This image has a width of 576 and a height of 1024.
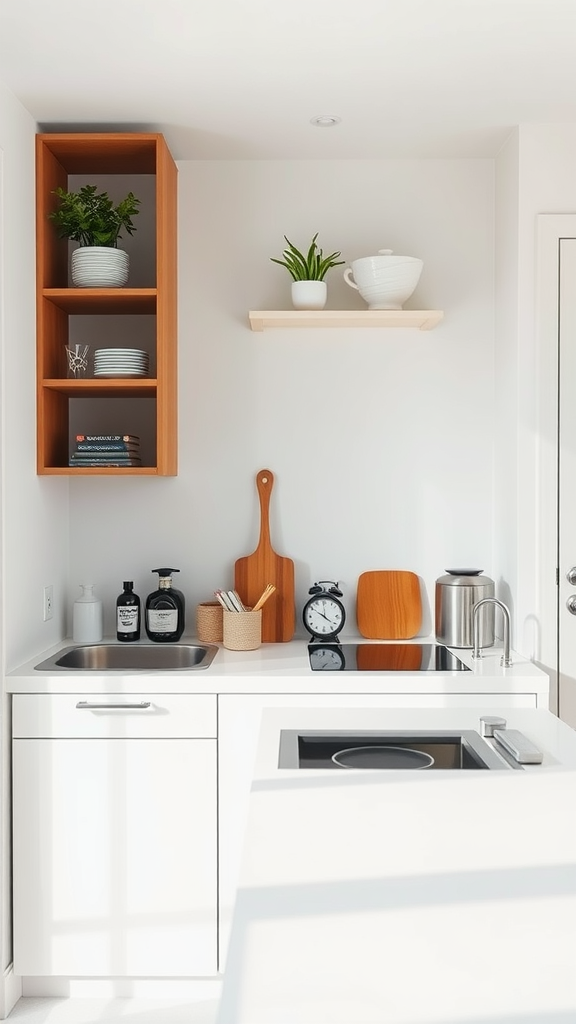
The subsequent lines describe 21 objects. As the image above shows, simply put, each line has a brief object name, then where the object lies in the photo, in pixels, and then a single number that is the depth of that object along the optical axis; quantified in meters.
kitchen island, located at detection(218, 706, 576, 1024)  0.96
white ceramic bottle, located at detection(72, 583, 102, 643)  3.14
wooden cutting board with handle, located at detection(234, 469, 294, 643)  3.24
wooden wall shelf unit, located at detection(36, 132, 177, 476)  2.94
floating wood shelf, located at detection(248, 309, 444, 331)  3.07
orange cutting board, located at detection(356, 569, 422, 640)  3.24
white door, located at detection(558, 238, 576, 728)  2.99
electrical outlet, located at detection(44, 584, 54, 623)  3.06
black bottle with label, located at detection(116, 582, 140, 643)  3.13
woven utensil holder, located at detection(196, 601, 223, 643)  3.16
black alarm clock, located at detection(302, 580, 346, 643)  3.16
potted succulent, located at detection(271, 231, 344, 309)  3.11
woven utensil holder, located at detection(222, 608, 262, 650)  3.02
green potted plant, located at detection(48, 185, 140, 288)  2.93
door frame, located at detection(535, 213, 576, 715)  2.97
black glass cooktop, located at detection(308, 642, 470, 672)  2.82
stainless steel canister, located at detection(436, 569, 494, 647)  3.04
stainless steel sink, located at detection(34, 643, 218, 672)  3.09
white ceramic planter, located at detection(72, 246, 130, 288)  2.97
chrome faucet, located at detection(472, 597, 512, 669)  2.71
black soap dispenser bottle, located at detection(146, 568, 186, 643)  3.13
